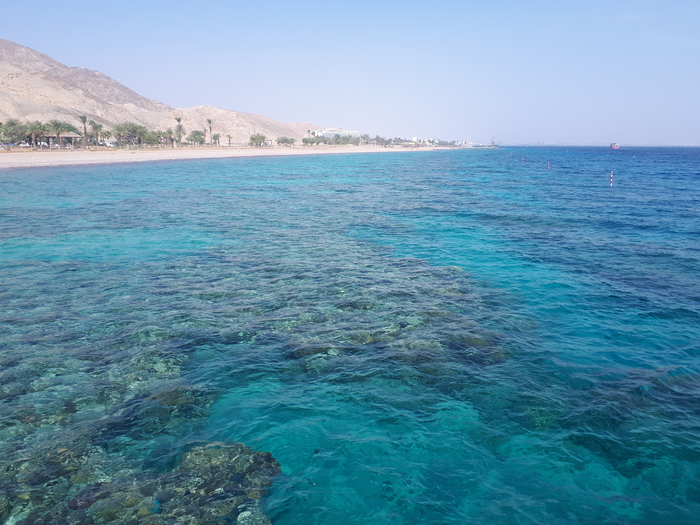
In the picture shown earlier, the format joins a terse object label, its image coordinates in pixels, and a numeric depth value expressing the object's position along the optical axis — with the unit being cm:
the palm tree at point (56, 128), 10539
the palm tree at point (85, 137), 11476
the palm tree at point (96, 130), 12781
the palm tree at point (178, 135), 16570
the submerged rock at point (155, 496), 645
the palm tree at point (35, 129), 10244
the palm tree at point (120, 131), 13500
